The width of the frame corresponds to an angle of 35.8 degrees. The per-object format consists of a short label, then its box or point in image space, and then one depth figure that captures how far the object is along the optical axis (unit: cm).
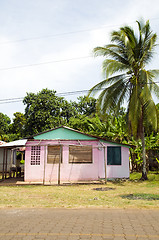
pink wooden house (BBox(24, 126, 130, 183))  1578
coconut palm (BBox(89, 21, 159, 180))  1519
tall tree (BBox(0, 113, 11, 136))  4214
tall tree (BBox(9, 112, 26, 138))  4328
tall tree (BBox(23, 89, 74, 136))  3086
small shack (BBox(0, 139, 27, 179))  1521
